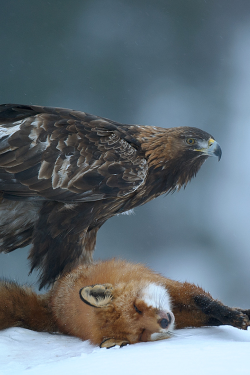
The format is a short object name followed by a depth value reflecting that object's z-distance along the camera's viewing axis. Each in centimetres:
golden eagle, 1033
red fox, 1002
